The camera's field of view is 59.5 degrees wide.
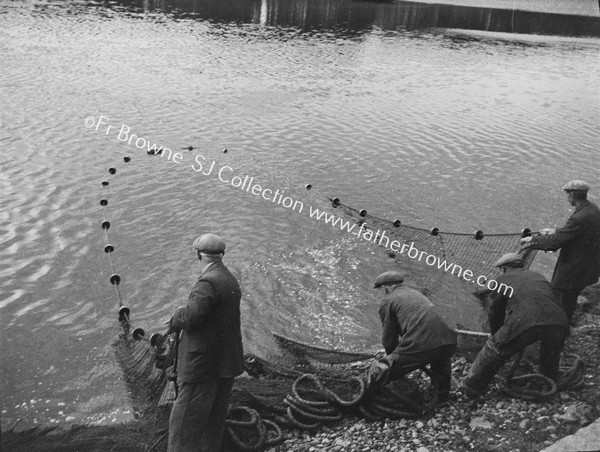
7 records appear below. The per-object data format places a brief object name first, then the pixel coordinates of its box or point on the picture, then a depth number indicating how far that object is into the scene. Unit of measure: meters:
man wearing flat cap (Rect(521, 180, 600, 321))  7.57
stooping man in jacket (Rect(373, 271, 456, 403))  6.44
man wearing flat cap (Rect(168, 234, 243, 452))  5.45
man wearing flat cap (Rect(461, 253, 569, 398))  6.31
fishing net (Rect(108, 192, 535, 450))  6.53
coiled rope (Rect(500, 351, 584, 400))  6.66
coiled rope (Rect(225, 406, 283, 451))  6.14
